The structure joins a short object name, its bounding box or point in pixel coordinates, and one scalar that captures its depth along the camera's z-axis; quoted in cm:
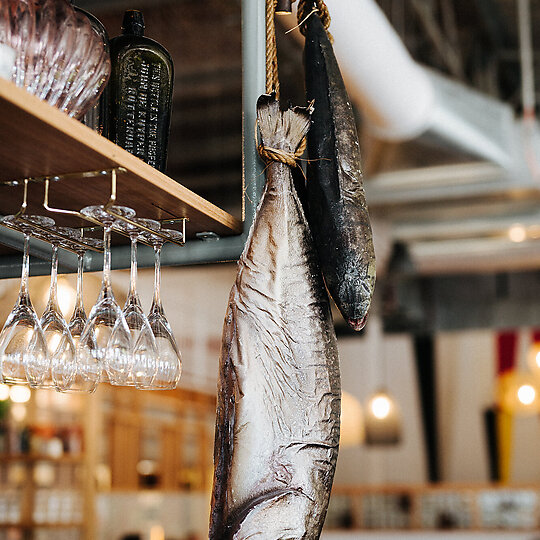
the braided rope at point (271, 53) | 118
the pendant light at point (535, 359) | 539
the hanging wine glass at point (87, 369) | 101
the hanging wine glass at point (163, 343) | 105
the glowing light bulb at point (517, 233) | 595
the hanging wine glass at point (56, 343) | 100
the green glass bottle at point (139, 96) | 113
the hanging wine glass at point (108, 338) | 100
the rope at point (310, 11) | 121
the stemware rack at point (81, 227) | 95
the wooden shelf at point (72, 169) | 80
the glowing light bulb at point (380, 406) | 675
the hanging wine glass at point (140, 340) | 102
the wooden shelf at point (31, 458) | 559
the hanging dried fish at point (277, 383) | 100
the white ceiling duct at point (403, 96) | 252
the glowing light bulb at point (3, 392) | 420
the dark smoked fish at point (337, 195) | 103
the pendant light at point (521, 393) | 614
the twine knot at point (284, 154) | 111
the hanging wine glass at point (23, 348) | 99
